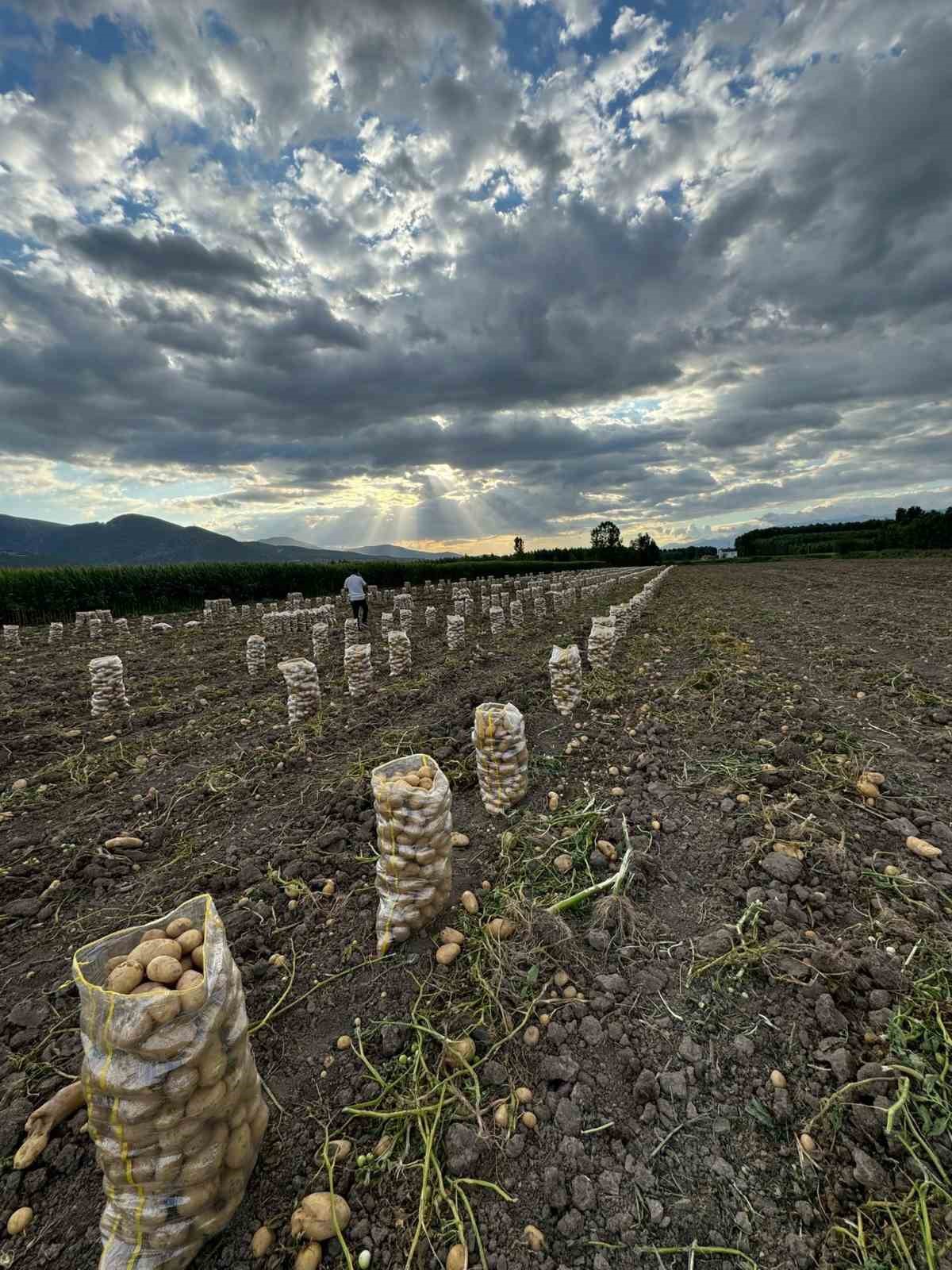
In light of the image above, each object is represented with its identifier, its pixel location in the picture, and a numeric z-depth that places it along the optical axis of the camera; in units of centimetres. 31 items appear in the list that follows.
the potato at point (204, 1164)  177
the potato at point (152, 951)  191
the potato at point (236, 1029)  189
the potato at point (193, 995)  177
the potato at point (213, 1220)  181
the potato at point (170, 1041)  170
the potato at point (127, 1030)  167
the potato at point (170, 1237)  174
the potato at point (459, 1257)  176
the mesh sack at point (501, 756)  438
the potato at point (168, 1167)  173
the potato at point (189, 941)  202
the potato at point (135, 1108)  169
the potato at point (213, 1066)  180
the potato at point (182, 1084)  172
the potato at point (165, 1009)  171
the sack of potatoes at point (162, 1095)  169
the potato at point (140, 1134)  170
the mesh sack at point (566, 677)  688
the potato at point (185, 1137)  174
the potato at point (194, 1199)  176
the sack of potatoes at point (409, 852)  310
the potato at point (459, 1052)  242
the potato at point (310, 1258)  175
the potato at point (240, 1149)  191
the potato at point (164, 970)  184
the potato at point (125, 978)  179
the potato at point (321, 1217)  184
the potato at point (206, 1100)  178
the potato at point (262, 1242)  180
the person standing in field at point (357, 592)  1759
